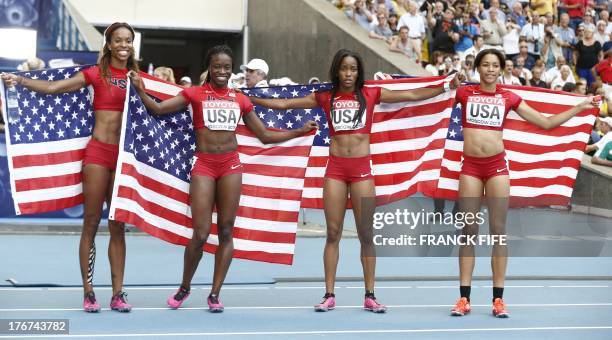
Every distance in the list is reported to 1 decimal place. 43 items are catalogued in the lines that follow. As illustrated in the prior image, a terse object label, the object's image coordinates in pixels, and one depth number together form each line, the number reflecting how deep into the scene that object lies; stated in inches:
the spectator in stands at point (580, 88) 856.9
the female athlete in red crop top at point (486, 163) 395.9
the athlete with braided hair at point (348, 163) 399.5
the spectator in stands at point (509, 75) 838.5
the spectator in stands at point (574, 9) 1043.9
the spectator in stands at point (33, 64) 691.4
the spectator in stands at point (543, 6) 1028.5
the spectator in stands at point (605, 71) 917.6
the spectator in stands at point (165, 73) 635.5
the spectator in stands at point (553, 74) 922.7
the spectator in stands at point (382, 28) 948.0
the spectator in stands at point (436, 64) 869.6
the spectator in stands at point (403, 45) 911.0
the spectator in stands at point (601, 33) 1001.5
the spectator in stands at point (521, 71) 897.5
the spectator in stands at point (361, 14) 962.7
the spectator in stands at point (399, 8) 984.3
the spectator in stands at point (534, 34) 970.1
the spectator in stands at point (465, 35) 930.7
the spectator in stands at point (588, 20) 997.2
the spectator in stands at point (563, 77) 915.4
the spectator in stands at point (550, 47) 975.0
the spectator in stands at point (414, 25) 925.8
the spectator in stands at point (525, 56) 940.0
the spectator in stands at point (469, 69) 826.5
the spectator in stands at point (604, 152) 775.7
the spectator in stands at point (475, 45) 874.2
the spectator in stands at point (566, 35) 991.0
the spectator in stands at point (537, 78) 902.4
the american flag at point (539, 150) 431.5
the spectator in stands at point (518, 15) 1003.2
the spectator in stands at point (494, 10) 974.8
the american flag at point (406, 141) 426.0
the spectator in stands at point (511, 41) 959.0
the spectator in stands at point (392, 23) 965.8
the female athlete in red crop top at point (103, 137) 386.6
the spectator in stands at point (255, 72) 487.2
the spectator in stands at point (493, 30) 951.6
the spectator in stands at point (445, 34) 911.0
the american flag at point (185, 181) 394.6
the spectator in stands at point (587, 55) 975.6
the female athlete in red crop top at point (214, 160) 390.0
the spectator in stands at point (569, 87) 841.5
